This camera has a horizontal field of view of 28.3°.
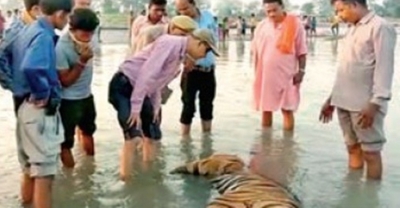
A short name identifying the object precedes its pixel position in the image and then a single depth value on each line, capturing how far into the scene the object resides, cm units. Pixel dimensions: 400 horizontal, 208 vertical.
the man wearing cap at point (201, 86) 849
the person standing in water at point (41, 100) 488
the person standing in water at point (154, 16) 796
